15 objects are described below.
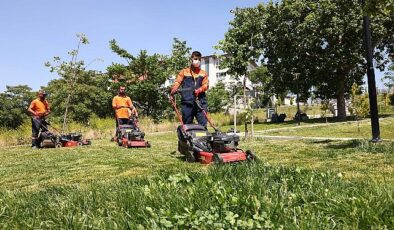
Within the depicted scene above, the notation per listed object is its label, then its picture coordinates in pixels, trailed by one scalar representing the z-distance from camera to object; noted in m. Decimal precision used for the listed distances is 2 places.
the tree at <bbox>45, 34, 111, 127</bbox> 42.25
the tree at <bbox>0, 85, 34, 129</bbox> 56.65
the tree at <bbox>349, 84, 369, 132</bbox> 16.60
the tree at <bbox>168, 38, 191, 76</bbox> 34.97
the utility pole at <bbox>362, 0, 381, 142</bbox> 9.68
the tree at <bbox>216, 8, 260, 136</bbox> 16.16
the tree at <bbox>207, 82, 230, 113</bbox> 46.62
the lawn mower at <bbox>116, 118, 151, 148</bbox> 12.81
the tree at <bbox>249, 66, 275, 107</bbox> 51.78
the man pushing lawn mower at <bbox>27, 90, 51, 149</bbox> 15.05
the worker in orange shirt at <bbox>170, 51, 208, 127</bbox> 9.13
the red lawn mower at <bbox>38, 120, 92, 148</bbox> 14.80
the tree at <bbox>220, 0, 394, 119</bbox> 30.02
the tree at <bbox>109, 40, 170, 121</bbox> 33.78
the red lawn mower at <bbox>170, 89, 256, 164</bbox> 6.96
